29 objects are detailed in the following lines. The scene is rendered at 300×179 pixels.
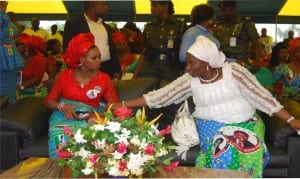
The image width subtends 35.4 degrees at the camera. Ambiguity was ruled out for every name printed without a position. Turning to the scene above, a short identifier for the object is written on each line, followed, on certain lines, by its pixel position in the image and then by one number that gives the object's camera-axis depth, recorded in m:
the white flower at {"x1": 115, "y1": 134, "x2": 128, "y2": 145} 2.10
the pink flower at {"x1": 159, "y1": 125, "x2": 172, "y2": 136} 2.23
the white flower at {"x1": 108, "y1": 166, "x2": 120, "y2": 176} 2.07
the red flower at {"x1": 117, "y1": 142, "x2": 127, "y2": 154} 2.07
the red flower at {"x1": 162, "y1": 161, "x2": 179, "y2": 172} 2.24
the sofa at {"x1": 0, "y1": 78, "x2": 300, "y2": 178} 3.28
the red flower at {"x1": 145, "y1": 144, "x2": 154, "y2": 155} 2.11
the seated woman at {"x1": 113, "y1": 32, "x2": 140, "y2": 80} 5.67
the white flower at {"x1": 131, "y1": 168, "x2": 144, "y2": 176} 2.09
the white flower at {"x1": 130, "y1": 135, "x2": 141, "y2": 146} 2.11
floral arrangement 2.09
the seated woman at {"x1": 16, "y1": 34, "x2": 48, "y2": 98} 5.44
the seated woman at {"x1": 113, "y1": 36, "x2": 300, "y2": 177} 2.95
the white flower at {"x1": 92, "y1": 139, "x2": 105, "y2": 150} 2.10
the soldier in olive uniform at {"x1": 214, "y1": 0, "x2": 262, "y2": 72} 5.05
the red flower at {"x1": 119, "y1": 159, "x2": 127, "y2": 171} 2.07
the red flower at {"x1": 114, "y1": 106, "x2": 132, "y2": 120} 2.19
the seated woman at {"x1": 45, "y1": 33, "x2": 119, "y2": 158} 3.29
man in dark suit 4.15
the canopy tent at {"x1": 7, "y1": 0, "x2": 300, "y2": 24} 11.29
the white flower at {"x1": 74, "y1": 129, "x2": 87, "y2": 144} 2.14
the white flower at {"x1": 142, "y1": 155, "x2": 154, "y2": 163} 2.11
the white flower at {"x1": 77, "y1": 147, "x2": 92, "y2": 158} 2.13
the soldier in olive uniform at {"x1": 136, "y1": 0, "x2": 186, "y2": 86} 4.88
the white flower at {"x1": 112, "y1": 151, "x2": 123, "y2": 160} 2.07
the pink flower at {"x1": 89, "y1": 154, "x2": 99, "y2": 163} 2.10
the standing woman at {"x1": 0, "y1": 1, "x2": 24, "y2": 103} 4.62
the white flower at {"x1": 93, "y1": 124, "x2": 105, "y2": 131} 2.12
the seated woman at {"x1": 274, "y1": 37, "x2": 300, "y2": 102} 4.23
